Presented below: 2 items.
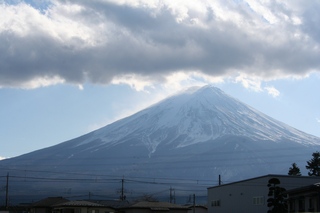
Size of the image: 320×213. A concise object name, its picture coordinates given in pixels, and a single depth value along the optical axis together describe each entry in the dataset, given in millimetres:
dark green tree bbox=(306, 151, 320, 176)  89188
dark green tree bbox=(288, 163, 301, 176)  90125
